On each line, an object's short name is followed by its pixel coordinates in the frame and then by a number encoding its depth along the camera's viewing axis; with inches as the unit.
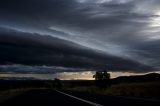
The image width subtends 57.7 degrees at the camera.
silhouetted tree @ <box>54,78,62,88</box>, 2758.8
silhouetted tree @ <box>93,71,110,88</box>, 1392.0
